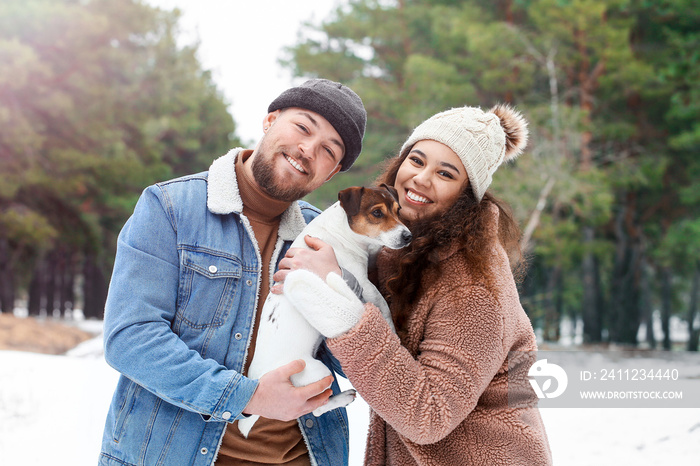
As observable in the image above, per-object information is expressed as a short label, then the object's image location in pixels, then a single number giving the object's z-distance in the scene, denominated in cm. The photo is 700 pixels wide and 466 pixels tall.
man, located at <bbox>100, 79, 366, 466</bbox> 192
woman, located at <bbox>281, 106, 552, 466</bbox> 186
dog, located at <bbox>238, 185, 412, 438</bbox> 213
